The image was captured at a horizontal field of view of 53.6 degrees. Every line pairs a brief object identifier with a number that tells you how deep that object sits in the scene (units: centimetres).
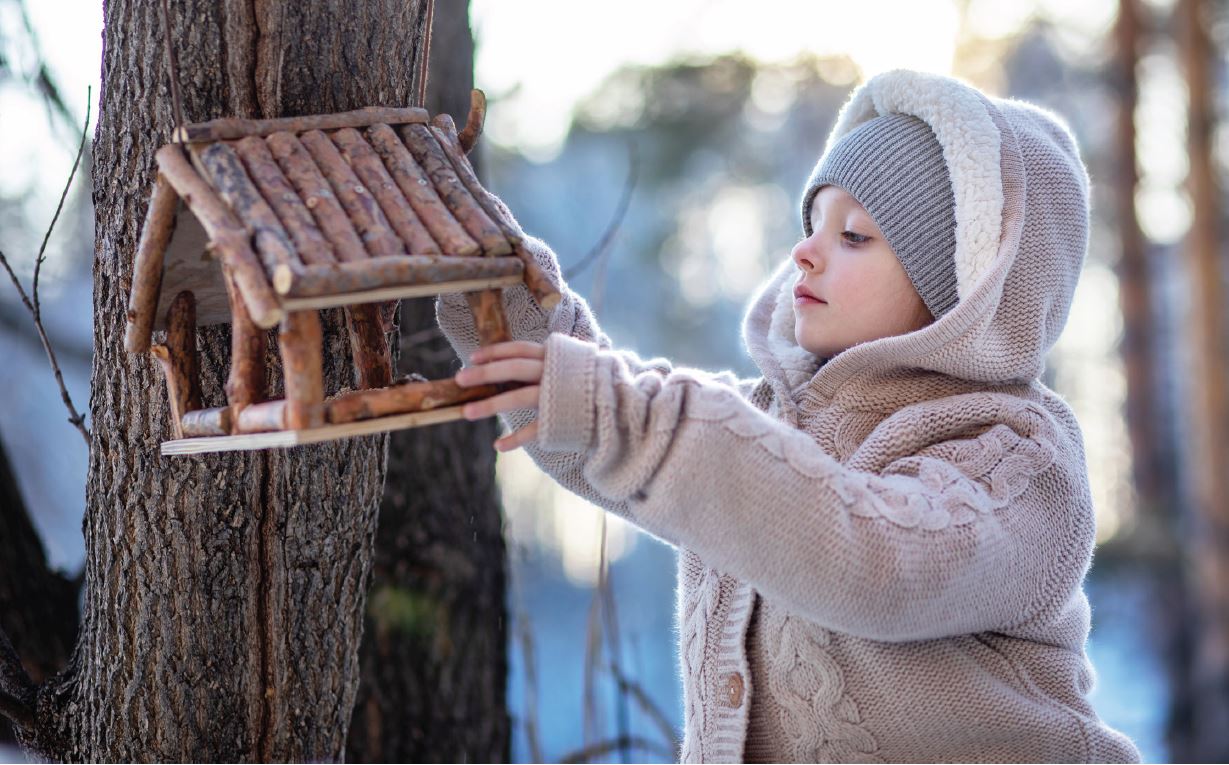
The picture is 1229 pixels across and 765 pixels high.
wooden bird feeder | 131
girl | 143
